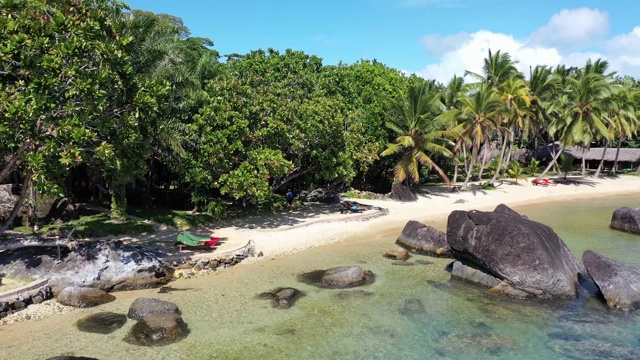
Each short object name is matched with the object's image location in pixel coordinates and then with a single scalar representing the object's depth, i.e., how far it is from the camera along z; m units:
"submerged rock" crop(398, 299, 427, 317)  14.50
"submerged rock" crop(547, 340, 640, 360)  11.74
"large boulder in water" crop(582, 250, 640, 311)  14.76
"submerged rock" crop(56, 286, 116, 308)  14.41
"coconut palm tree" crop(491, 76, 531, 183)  39.44
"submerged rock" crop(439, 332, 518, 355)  12.15
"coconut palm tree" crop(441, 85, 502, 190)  35.30
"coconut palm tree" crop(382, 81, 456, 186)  33.31
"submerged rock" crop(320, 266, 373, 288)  16.88
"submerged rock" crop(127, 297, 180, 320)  13.68
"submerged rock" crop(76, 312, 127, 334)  12.88
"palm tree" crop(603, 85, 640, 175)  44.66
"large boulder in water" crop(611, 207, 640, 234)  26.07
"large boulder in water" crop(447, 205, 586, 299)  15.60
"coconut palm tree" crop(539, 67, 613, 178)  42.03
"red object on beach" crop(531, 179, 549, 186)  43.56
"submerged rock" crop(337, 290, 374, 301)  15.70
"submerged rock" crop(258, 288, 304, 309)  14.91
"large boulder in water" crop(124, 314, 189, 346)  12.26
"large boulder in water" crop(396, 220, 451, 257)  21.05
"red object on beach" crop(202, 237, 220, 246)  19.64
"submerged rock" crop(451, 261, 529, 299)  15.79
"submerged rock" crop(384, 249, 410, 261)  20.44
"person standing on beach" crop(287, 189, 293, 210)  30.32
